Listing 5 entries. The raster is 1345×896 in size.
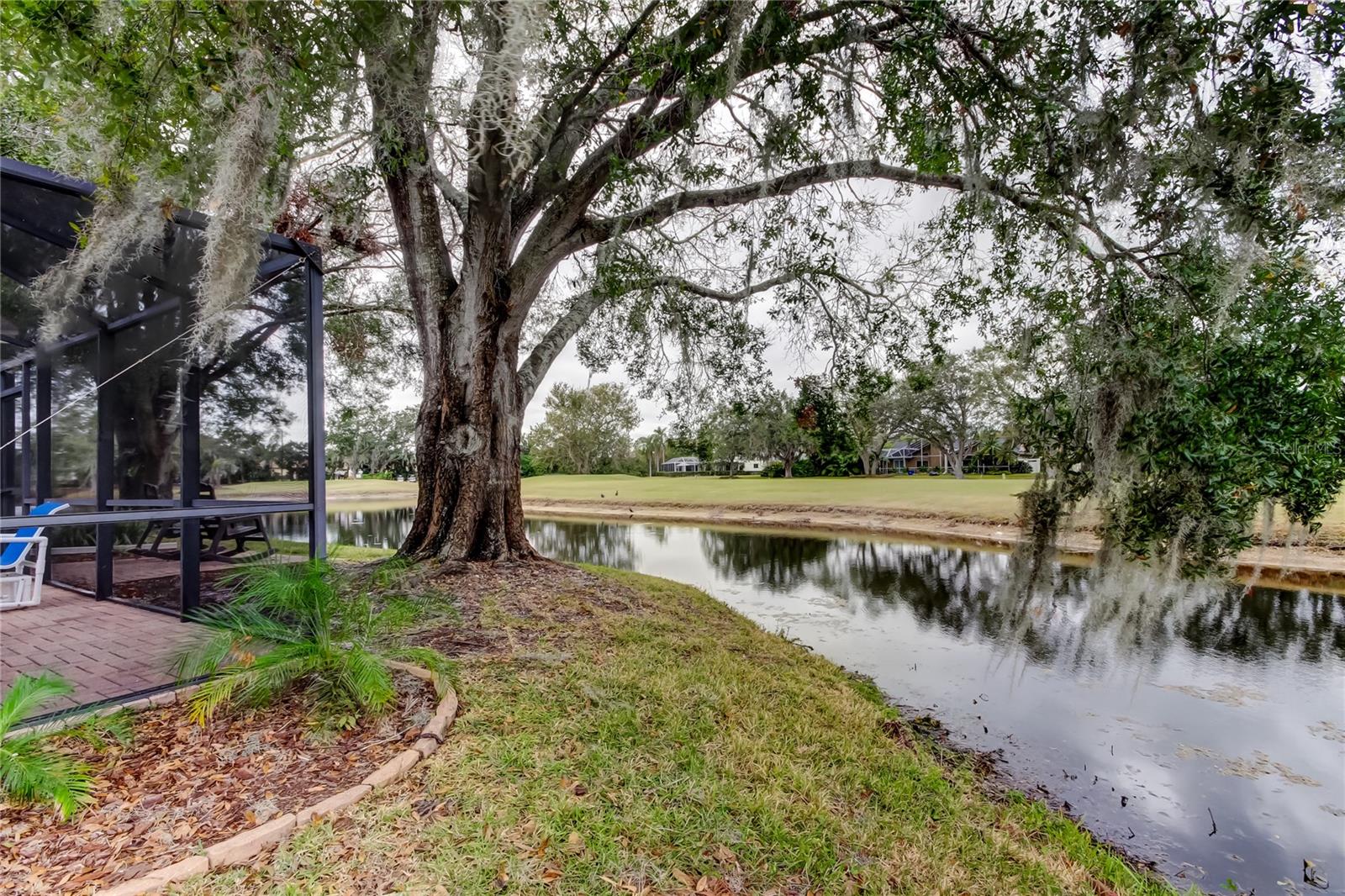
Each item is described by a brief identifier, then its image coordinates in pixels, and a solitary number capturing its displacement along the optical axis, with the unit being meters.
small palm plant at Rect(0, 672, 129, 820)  2.06
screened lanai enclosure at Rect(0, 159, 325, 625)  3.81
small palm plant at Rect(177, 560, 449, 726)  2.76
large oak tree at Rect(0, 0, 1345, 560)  2.62
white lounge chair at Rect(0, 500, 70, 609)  4.12
